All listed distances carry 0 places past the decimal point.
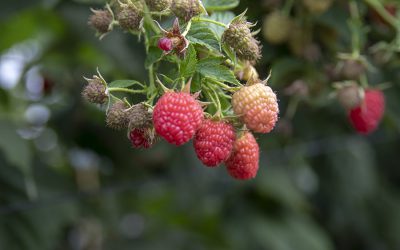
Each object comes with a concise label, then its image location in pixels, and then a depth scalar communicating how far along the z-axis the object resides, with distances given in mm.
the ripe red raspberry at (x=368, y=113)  695
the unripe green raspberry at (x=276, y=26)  689
